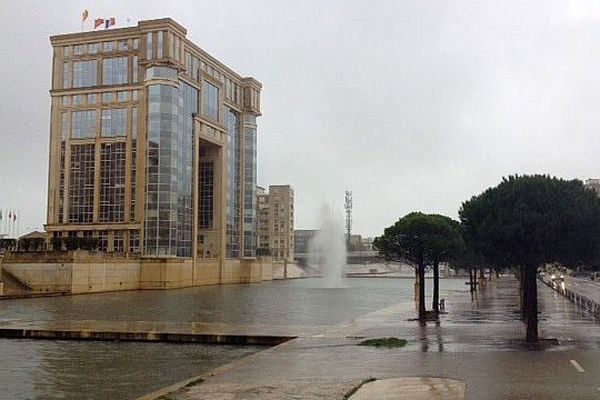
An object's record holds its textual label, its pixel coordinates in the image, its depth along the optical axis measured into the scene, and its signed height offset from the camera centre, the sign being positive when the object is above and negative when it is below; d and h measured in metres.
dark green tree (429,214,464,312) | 35.31 +0.78
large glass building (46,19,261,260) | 100.88 +18.19
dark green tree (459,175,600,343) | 21.44 +1.01
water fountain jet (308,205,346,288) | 119.31 +0.92
